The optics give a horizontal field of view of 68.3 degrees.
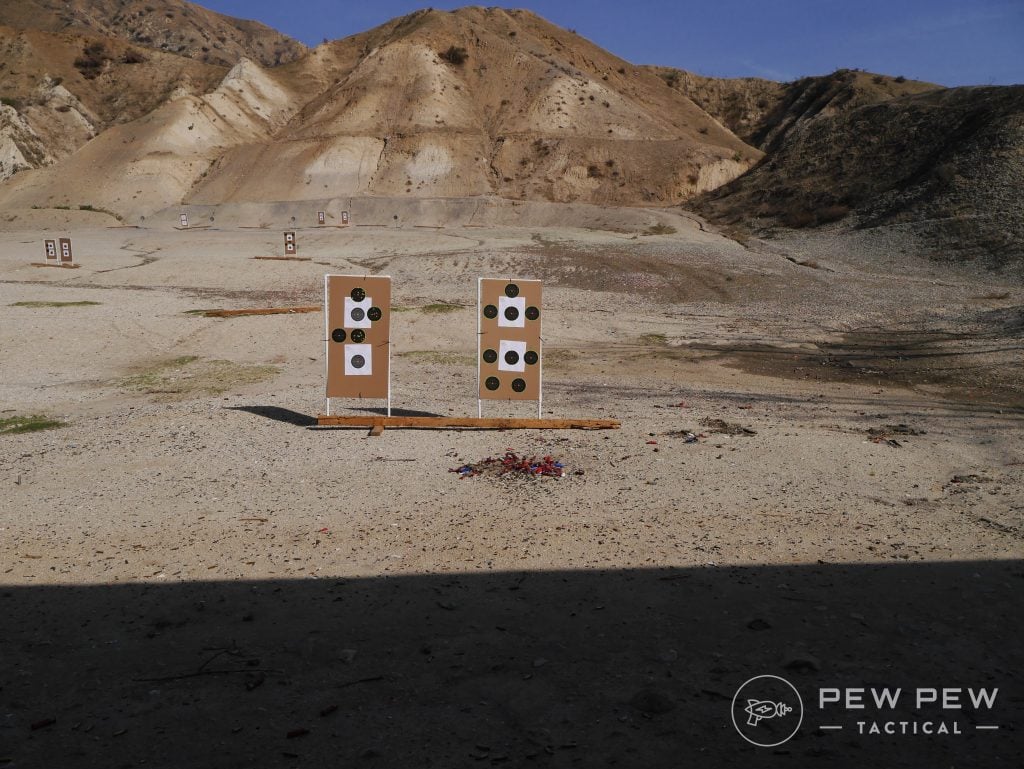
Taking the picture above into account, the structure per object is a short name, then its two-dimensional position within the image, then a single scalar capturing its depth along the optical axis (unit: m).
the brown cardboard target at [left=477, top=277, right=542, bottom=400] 8.84
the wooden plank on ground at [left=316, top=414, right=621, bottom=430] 8.27
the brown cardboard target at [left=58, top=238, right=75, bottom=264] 24.75
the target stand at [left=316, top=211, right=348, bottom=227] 40.22
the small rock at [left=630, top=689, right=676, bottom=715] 3.33
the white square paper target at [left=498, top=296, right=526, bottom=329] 8.91
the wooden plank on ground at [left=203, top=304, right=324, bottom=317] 15.72
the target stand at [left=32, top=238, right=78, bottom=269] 24.47
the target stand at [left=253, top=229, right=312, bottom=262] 25.44
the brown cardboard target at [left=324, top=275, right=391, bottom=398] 8.76
